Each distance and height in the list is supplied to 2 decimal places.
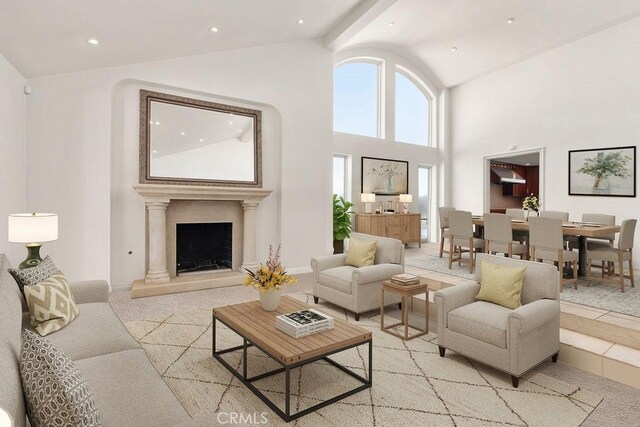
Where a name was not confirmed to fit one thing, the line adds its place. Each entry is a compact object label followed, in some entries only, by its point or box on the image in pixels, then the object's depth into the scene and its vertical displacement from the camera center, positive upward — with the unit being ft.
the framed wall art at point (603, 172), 19.92 +2.29
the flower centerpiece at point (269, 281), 9.29 -1.82
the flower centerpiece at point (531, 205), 19.79 +0.35
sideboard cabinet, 24.75 -1.02
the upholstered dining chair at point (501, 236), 16.53 -1.17
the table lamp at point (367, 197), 24.88 +0.93
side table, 11.02 -2.61
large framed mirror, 16.66 +3.39
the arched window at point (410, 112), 28.96 +8.19
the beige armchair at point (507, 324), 8.31 -2.78
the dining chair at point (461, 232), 18.57 -1.11
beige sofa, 4.35 -2.69
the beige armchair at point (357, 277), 12.62 -2.43
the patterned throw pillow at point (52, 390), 3.92 -2.02
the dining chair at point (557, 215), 19.20 -0.19
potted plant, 23.36 -0.84
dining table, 14.49 -0.79
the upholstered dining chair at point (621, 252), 14.33 -1.64
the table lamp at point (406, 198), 26.66 +0.96
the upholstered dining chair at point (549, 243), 14.21 -1.29
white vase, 9.50 -2.33
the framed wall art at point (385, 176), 26.51 +2.65
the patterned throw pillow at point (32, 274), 8.18 -1.50
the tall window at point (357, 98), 25.49 +8.24
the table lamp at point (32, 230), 10.24 -0.56
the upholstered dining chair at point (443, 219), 22.10 -0.48
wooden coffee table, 7.19 -2.79
